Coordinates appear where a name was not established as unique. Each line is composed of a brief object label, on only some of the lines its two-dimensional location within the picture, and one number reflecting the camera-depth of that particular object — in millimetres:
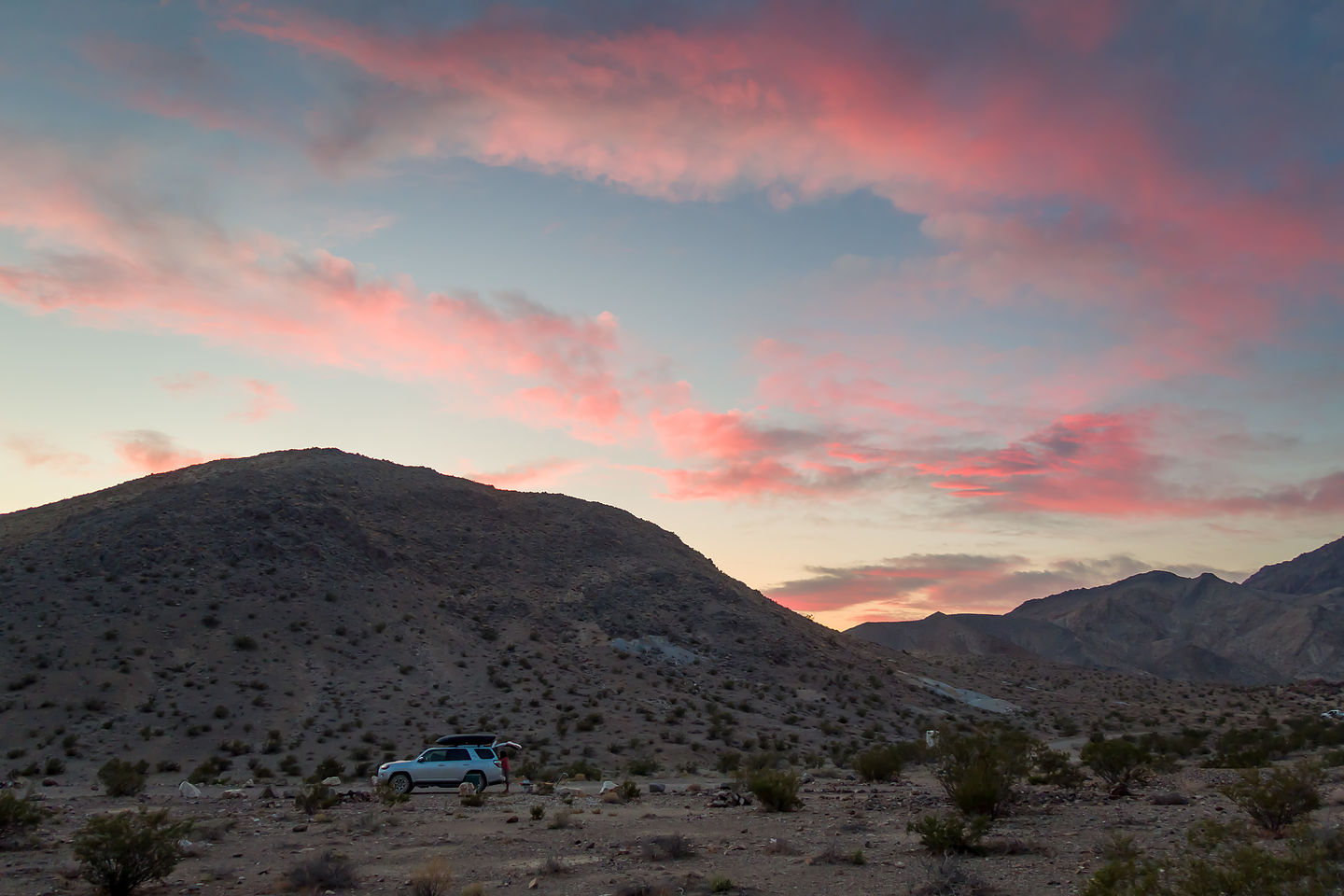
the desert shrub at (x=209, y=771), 32844
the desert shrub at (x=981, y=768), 17938
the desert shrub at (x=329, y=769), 33769
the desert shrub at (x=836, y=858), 14164
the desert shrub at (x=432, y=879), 12125
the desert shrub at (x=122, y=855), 12828
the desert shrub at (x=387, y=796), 24094
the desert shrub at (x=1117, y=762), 21297
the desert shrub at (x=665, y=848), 15258
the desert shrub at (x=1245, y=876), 7305
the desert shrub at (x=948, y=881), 11812
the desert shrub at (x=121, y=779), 27281
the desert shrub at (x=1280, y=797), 15164
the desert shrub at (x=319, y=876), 13305
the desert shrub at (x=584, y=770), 34719
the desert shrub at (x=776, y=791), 20875
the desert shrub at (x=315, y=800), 22359
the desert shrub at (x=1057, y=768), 22016
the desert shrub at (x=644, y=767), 36438
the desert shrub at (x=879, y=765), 28141
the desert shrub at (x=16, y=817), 17234
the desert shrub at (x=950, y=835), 14422
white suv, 28328
